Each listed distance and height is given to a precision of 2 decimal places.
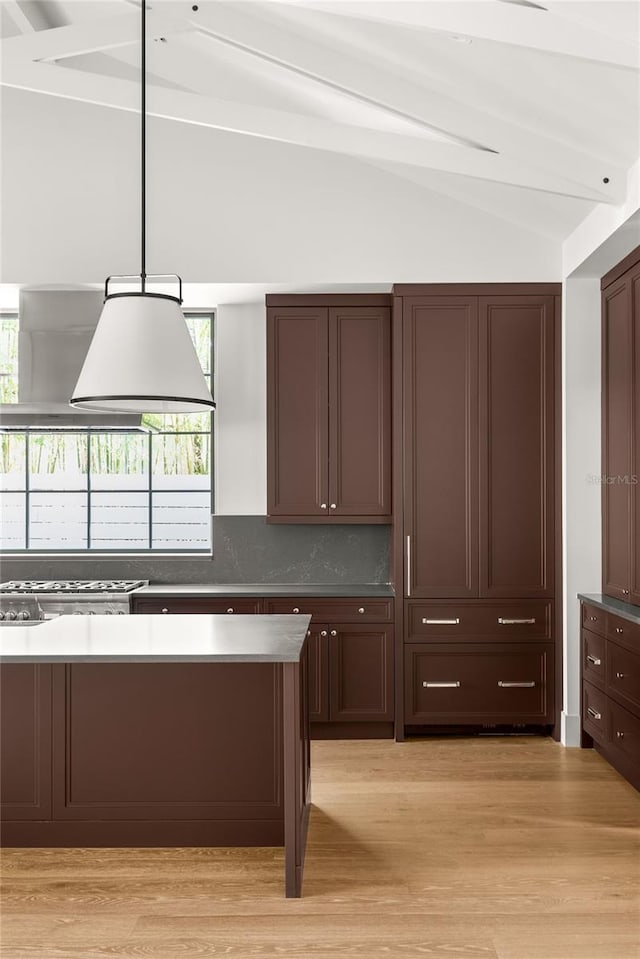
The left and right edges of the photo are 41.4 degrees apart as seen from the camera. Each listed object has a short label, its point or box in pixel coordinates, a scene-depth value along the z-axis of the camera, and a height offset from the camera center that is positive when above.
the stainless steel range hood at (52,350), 5.10 +0.88
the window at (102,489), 5.97 +0.05
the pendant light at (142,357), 2.89 +0.48
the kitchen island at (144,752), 3.43 -1.04
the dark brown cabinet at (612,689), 4.03 -0.99
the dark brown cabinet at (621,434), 4.41 +0.34
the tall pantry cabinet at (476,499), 5.08 -0.02
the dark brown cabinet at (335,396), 5.27 +0.62
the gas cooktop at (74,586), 5.16 -0.56
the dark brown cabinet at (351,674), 5.09 -1.07
